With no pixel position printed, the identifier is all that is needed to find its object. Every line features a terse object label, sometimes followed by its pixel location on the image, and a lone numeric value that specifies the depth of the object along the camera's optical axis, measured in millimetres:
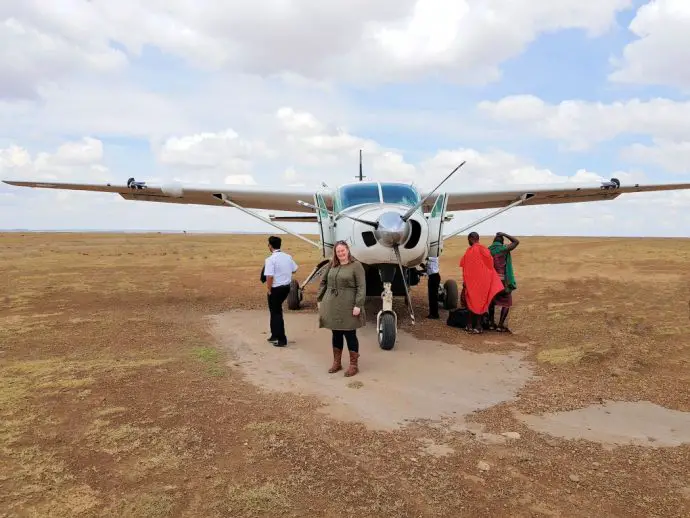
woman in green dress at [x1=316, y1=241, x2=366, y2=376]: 5961
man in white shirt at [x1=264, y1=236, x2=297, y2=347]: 7516
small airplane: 7273
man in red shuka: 8203
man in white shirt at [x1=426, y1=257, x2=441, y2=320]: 10070
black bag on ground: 9016
